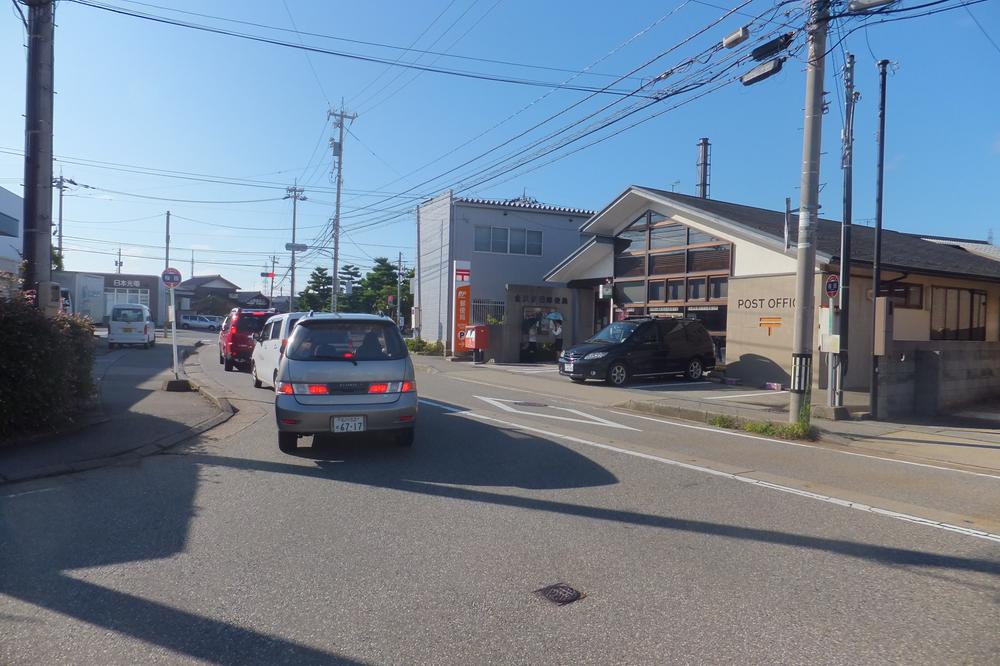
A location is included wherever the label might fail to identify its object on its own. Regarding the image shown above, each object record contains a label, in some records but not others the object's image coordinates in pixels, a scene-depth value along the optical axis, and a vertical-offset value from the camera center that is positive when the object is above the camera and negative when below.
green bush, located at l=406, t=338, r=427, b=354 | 29.32 -0.93
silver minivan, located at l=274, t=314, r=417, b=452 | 7.86 -0.68
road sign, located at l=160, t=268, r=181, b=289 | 16.19 +0.96
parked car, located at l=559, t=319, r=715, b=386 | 17.61 -0.58
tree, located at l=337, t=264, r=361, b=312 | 49.62 +2.75
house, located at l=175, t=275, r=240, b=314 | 75.56 +3.21
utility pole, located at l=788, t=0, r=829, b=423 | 10.83 +1.72
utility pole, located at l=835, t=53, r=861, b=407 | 12.85 +2.96
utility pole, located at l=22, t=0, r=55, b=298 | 9.55 +2.49
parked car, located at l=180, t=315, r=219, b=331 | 61.50 -0.36
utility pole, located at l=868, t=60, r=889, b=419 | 12.50 +1.88
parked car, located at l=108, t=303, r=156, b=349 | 28.12 -0.42
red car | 19.28 -0.41
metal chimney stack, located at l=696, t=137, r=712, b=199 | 30.19 +7.42
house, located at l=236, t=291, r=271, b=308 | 55.82 +2.05
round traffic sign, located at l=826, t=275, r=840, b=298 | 12.45 +0.91
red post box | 23.91 -0.43
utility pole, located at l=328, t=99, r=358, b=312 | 36.94 +9.55
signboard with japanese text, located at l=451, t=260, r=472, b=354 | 26.12 +0.97
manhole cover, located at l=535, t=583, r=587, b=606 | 4.23 -1.67
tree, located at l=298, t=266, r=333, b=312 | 50.53 +2.43
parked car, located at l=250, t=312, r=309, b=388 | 12.67 -0.51
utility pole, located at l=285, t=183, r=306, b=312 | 48.99 +8.95
